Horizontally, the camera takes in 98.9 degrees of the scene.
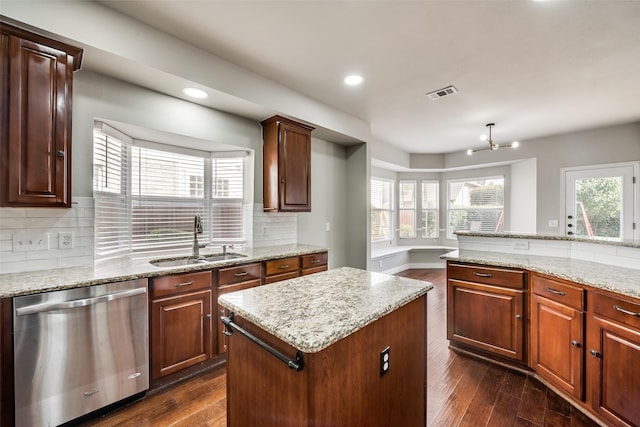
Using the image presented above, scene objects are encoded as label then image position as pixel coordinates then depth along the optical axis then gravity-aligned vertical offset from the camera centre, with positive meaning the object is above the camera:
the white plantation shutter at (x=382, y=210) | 6.11 +0.07
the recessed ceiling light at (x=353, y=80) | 2.76 +1.38
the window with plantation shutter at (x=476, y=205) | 5.97 +0.18
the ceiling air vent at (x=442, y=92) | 3.03 +1.37
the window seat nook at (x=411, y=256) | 5.88 -1.01
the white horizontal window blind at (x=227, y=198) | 3.17 +0.17
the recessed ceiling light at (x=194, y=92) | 2.41 +1.09
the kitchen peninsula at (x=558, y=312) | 1.58 -0.72
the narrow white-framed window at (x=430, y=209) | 6.70 +0.09
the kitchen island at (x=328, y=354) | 0.95 -0.58
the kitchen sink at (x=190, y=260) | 2.46 -0.46
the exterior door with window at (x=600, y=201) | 4.14 +0.19
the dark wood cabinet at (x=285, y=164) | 3.10 +0.57
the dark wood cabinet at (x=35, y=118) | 1.58 +0.58
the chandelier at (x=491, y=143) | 4.06 +1.07
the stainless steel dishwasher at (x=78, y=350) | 1.52 -0.85
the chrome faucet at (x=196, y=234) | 2.71 -0.22
